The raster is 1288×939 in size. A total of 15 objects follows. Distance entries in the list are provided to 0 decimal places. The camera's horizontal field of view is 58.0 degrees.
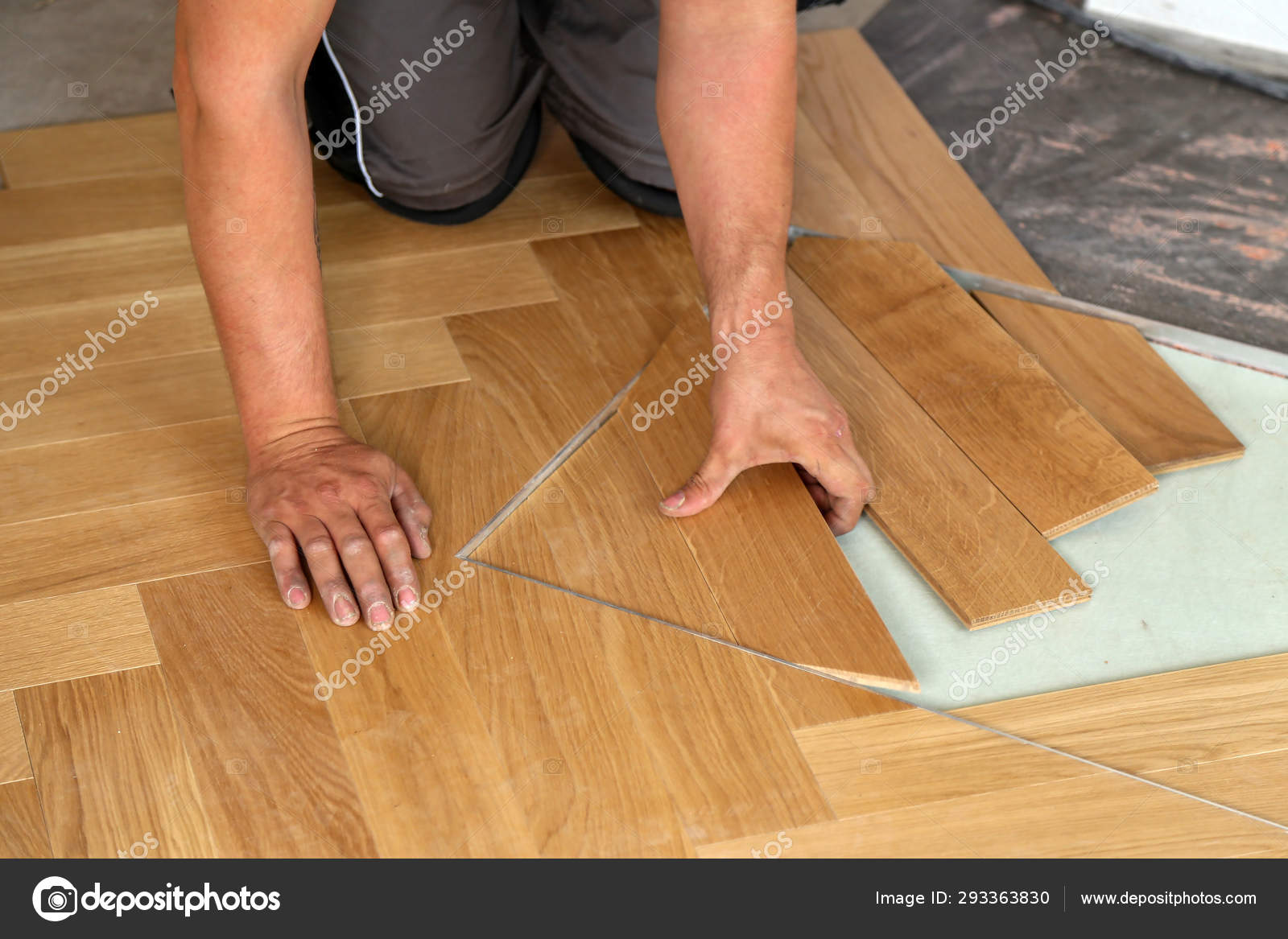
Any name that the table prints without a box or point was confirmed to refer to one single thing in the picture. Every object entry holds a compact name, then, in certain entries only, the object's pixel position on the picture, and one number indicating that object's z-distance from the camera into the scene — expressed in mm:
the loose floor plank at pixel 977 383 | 1654
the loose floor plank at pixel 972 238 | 1783
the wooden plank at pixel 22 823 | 1226
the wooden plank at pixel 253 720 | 1260
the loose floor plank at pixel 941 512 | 1539
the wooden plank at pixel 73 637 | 1402
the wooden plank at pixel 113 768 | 1246
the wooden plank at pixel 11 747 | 1295
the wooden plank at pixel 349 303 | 1849
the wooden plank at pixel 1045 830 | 1261
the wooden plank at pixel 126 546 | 1509
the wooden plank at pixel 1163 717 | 1377
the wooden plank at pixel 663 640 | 1309
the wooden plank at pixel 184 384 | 1728
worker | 1405
